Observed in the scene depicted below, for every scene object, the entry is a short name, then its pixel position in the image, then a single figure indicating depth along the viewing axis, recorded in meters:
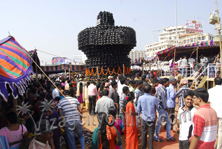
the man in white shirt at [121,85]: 5.61
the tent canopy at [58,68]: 17.02
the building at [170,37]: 60.61
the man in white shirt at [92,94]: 7.05
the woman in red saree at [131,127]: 3.86
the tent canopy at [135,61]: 23.32
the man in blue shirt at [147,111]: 3.81
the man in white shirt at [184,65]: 10.87
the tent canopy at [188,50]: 11.73
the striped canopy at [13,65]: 2.70
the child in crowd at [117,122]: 2.97
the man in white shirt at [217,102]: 3.62
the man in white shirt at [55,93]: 5.76
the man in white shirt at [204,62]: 9.54
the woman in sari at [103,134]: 2.64
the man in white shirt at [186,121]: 2.89
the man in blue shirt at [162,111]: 4.43
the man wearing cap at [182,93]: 4.43
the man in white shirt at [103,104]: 3.97
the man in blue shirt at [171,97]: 4.82
